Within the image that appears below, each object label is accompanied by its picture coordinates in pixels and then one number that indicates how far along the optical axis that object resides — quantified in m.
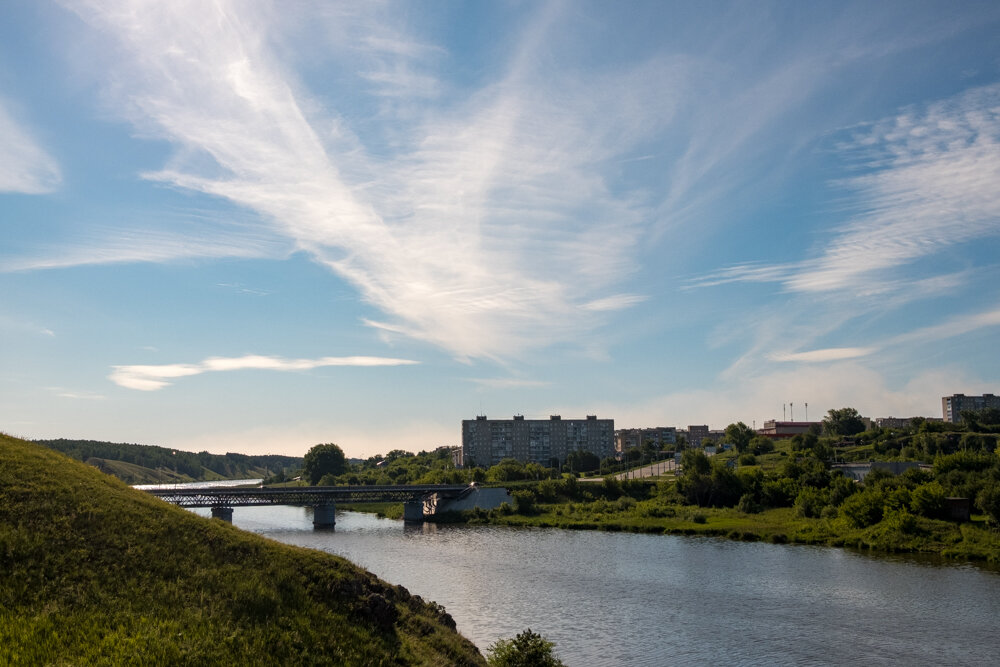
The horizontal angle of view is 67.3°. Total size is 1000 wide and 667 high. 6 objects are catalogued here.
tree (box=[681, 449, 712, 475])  117.94
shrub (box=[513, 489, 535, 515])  120.62
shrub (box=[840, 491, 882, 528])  80.38
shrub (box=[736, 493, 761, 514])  103.38
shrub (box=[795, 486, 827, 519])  91.25
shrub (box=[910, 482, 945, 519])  77.28
